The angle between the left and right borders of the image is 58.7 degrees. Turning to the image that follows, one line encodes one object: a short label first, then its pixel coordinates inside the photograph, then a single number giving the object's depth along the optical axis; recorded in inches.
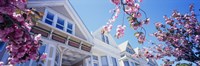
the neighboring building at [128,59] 802.3
